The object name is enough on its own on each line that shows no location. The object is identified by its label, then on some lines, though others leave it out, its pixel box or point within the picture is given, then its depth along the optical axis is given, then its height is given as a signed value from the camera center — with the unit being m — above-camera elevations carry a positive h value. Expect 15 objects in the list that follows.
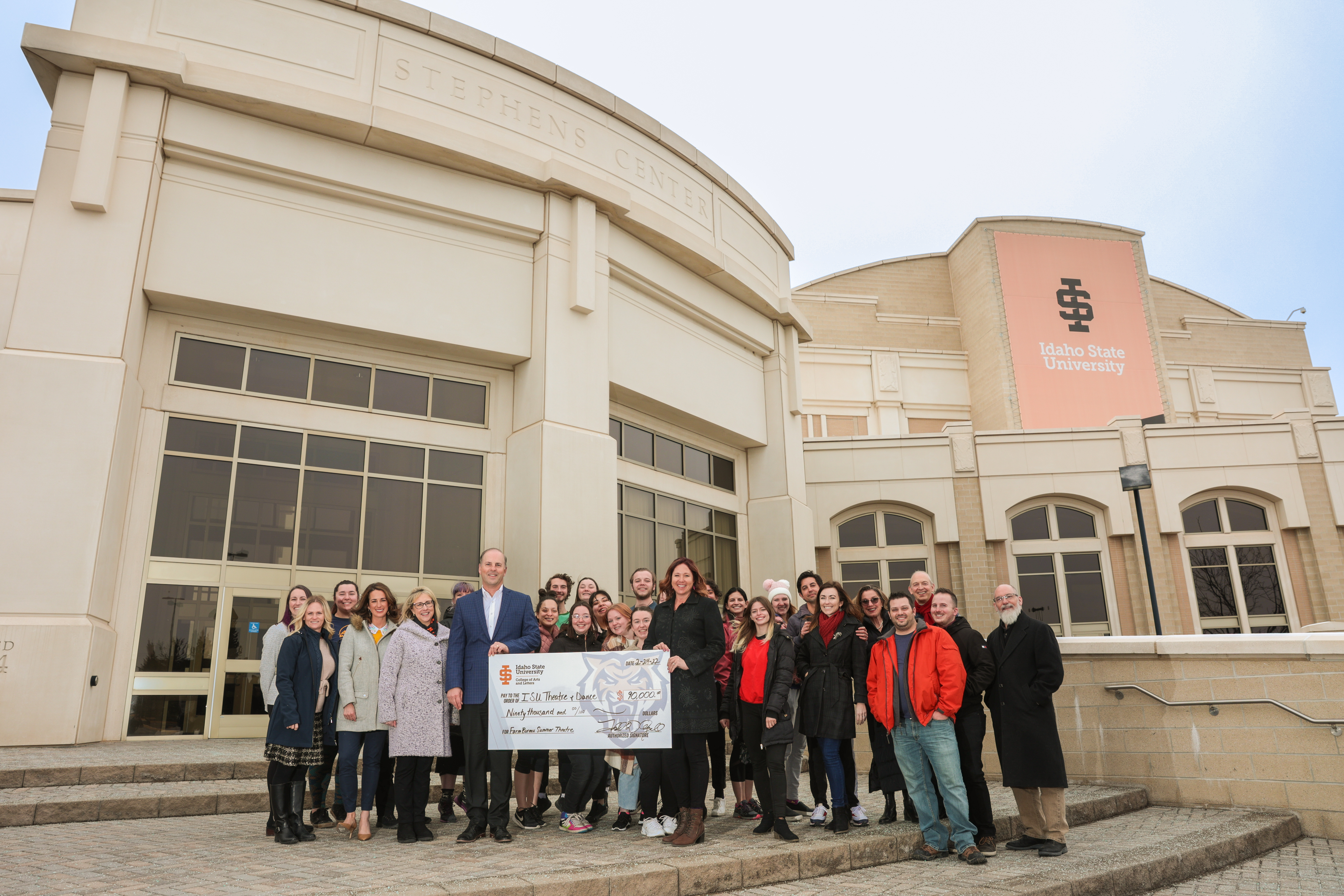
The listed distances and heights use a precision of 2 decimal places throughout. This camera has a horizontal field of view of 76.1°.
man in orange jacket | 6.14 -0.37
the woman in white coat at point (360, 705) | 6.43 -0.23
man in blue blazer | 6.17 +0.12
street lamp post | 14.68 +2.96
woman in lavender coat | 6.19 -0.25
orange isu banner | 30.67 +11.60
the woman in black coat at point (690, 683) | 6.12 -0.12
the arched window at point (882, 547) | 21.91 +2.87
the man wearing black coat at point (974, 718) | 6.51 -0.43
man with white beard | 6.33 -0.49
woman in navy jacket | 6.14 -0.29
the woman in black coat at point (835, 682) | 6.65 -0.14
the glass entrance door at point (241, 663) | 11.15 +0.17
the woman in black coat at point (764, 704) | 6.38 -0.29
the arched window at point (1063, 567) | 21.25 +2.22
